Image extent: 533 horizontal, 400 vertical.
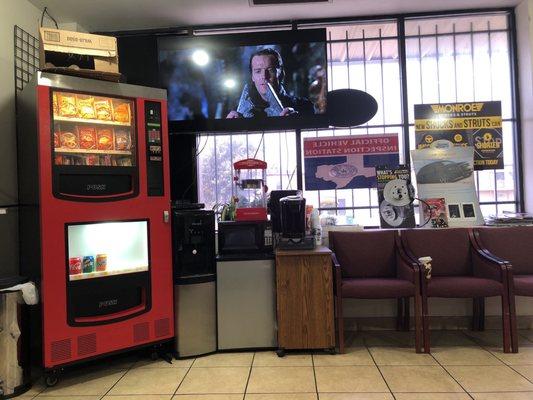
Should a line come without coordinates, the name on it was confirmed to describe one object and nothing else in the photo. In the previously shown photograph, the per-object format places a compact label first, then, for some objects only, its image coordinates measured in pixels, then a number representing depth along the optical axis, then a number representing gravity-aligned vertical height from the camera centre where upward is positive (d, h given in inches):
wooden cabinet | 126.0 -31.0
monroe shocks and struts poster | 158.1 +30.2
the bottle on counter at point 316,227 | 140.8 -8.1
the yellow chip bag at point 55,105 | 110.7 +31.3
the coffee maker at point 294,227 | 132.4 -7.4
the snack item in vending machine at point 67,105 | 112.8 +31.9
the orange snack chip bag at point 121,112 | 122.5 +31.7
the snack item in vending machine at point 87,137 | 117.0 +22.9
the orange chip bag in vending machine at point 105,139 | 119.9 +22.8
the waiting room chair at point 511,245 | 139.6 -16.8
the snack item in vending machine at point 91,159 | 117.2 +16.2
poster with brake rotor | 150.5 +1.9
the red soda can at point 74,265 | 112.0 -15.4
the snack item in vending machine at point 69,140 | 113.5 +21.7
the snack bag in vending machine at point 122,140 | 122.6 +22.8
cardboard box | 114.4 +49.3
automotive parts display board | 150.6 +6.4
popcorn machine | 141.2 +8.0
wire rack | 130.2 +55.5
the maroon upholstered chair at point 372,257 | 140.2 -20.1
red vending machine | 108.4 -0.4
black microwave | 134.5 -10.4
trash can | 103.2 -33.8
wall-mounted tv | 146.4 +49.1
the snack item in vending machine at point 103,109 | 119.1 +32.1
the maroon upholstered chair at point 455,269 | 124.3 -24.3
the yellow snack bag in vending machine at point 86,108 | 116.4 +31.9
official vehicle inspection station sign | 158.1 +18.7
